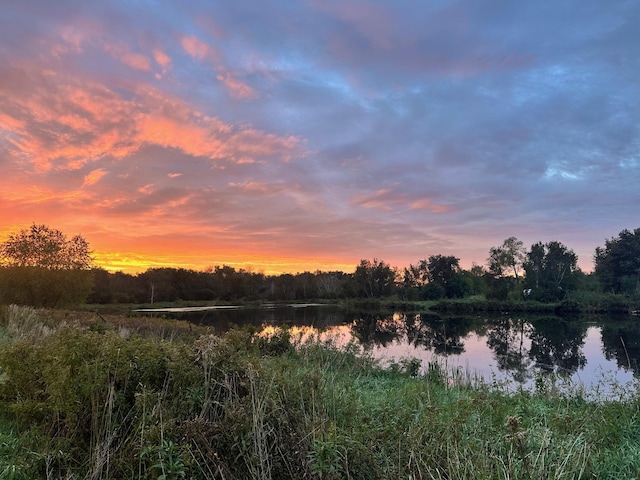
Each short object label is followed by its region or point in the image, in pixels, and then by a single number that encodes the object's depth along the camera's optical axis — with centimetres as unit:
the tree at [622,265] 5053
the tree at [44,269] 2794
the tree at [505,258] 6181
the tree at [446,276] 6769
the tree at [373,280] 7412
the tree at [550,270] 5366
